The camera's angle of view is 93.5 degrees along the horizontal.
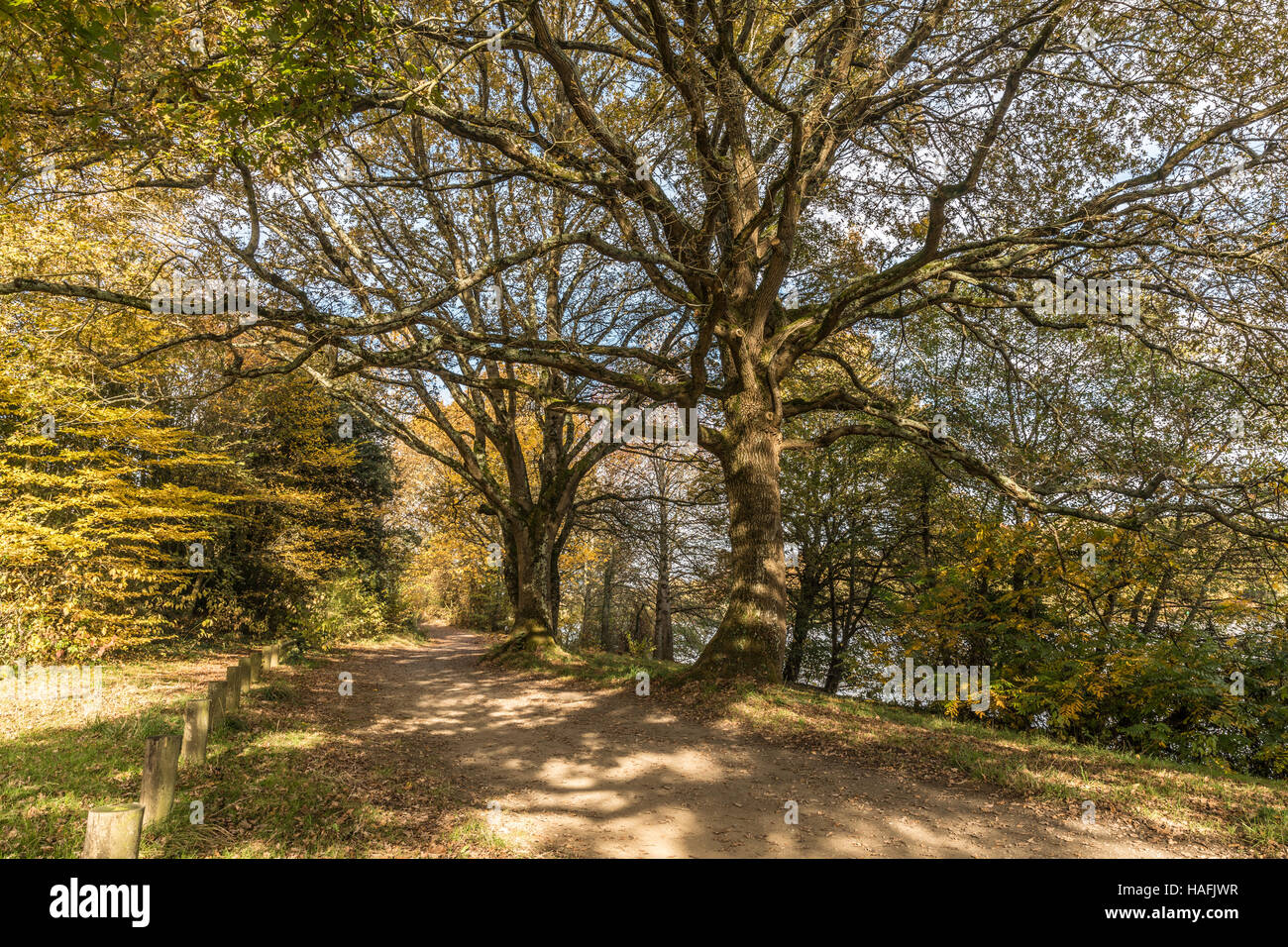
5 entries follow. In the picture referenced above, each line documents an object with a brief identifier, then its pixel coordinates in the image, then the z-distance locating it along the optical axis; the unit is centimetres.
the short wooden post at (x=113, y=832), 302
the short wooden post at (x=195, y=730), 515
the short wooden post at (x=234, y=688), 703
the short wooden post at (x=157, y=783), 404
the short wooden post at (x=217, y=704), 635
